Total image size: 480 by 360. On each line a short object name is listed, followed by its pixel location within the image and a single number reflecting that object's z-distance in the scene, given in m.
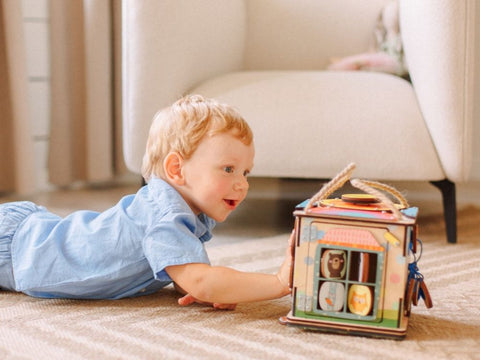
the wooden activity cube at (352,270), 0.88
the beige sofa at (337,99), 1.50
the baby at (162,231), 0.98
